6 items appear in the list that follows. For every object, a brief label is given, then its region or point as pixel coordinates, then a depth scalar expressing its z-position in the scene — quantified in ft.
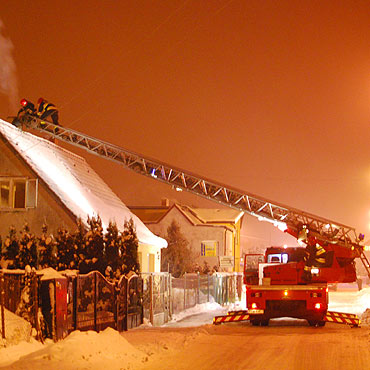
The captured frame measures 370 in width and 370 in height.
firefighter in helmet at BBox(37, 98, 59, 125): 94.43
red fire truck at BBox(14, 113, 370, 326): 60.95
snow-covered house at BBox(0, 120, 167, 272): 73.82
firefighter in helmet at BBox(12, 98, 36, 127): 93.45
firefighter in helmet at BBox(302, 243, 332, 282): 62.13
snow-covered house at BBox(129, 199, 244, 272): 186.29
